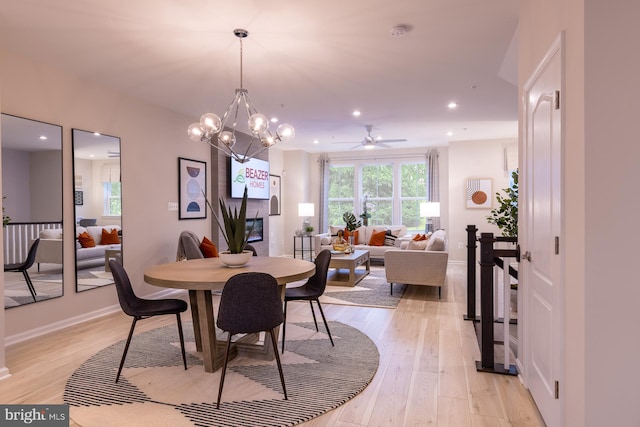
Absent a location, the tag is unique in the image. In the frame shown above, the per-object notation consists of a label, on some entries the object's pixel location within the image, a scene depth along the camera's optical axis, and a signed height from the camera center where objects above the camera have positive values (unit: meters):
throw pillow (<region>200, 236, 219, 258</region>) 5.19 -0.54
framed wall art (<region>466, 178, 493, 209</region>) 8.00 +0.30
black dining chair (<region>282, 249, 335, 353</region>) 3.14 -0.67
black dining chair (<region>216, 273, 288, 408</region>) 2.30 -0.57
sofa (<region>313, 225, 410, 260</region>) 7.53 -0.60
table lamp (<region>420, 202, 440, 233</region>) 7.88 -0.02
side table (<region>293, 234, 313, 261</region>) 9.13 -0.90
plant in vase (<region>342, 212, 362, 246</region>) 8.01 -0.34
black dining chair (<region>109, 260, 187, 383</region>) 2.63 -0.68
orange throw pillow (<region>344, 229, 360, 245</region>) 8.21 -0.59
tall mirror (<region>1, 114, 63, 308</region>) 3.35 +0.01
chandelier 3.22 +0.69
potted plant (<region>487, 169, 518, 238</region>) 3.92 -0.12
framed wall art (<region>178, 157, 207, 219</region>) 5.47 +0.32
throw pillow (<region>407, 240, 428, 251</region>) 5.53 -0.53
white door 1.86 -0.16
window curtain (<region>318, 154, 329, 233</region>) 9.51 +0.36
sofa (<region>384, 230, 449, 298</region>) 5.02 -0.75
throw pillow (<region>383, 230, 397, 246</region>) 7.91 -0.63
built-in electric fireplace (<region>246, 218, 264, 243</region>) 7.02 -0.40
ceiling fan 6.65 +1.15
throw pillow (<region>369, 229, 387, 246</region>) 7.86 -0.62
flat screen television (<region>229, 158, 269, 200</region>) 6.52 +0.55
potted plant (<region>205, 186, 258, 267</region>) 2.94 -0.23
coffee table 5.80 -0.89
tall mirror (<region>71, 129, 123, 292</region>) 4.00 +0.05
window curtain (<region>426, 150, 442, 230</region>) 8.59 +0.64
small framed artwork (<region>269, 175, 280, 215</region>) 8.70 +0.33
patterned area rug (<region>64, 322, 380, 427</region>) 2.19 -1.16
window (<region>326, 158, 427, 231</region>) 9.02 +0.44
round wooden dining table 2.48 -0.46
